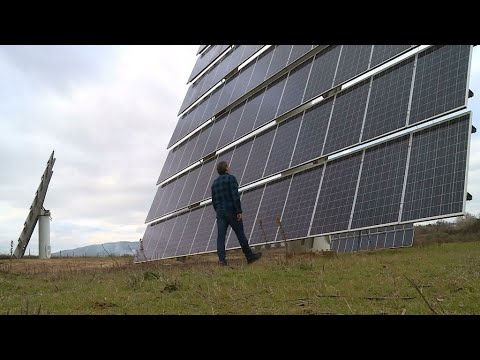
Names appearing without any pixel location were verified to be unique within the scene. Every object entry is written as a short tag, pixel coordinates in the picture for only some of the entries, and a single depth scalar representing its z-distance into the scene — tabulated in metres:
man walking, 7.27
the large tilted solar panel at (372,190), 6.20
